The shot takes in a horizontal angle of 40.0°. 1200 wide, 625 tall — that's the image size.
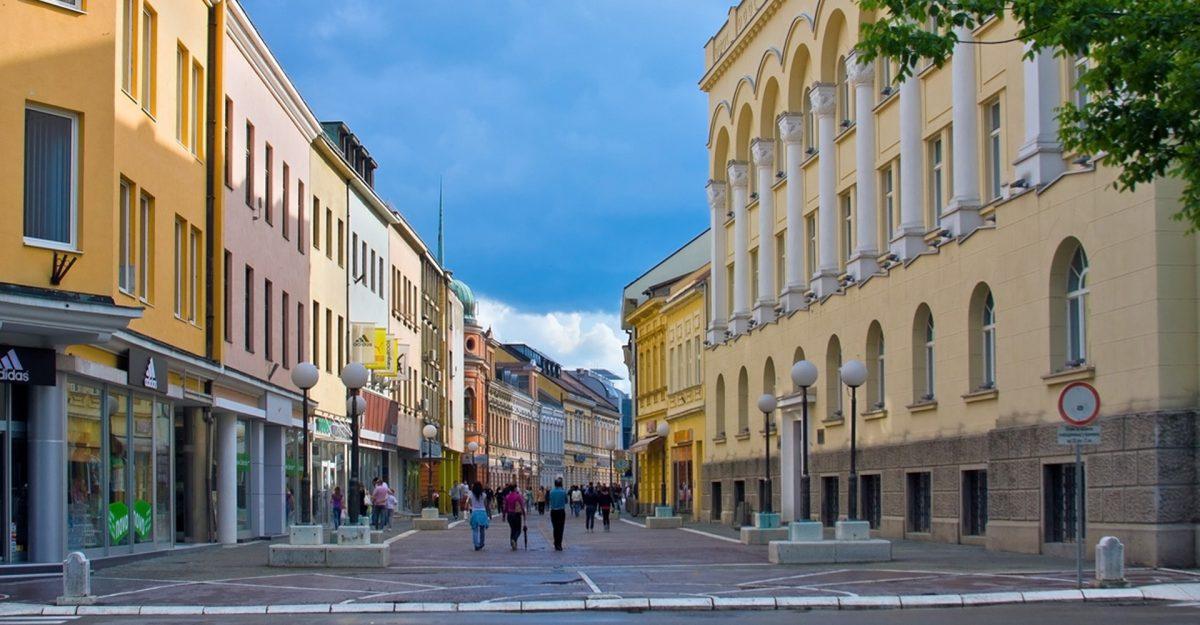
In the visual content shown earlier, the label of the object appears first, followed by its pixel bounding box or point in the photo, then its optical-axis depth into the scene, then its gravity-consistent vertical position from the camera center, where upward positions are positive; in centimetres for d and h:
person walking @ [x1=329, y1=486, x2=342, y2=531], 4573 -232
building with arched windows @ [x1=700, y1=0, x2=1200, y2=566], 2380 +232
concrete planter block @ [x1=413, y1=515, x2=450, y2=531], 5181 -327
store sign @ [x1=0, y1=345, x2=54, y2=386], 2312 +82
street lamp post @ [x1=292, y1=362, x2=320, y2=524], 2800 +75
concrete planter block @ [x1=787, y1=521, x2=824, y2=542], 2714 -187
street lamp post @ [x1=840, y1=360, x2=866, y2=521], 2891 +72
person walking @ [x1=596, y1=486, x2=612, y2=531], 5188 -270
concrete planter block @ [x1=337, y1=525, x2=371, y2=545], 2730 -188
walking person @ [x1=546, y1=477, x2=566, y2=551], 3494 -193
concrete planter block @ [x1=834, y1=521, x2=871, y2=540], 2705 -187
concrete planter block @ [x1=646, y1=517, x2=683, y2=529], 5106 -324
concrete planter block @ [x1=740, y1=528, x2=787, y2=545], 3497 -249
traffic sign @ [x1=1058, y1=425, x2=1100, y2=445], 1955 -24
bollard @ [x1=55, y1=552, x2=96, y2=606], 1947 -184
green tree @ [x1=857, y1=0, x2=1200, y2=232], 1558 +342
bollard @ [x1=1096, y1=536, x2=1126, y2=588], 1983 -180
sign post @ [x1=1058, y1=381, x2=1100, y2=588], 1956 +4
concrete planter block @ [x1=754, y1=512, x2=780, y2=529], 3550 -223
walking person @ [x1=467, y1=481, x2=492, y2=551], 3522 -205
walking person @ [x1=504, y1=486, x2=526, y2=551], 3553 -198
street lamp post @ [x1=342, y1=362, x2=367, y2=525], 2770 +31
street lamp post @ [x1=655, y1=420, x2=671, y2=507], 6203 -40
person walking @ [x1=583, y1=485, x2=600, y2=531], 5216 -277
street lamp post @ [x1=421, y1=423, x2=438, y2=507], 5811 -103
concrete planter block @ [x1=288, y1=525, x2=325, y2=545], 2709 -186
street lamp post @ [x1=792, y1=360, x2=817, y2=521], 2825 +30
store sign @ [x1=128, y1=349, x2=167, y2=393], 2741 +88
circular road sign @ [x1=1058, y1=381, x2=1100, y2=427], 1958 +12
